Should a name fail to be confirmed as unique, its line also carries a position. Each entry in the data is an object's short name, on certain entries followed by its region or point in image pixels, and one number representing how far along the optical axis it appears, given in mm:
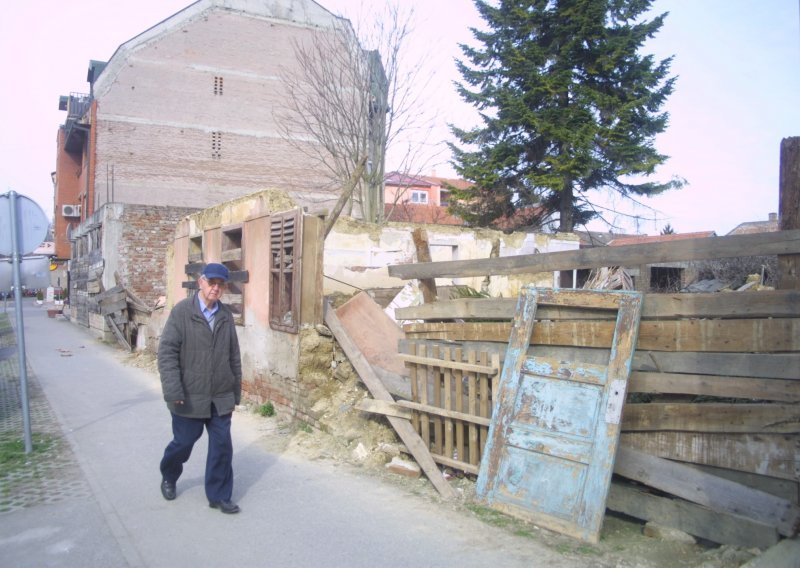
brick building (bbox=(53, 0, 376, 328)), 27031
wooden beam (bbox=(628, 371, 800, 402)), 4168
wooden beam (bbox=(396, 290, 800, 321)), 4250
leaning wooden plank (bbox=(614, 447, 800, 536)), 4043
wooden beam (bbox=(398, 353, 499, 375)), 5363
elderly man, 4953
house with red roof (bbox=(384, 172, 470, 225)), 24802
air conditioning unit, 37562
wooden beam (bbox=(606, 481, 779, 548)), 4043
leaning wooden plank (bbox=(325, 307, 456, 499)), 5523
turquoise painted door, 4406
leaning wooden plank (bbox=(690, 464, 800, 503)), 4141
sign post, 6883
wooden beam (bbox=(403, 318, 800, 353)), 4270
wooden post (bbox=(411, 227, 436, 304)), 6840
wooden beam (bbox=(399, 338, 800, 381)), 4180
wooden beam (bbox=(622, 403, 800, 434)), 4203
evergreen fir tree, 19203
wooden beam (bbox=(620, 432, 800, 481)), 4172
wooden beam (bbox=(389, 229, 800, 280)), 4270
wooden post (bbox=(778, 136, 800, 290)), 4340
